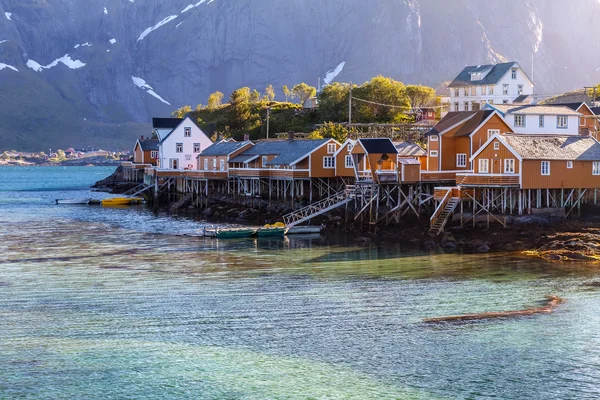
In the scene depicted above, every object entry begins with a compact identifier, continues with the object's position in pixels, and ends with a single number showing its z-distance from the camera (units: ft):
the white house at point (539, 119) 201.26
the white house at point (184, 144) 305.94
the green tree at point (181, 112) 508.45
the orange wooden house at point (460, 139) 195.93
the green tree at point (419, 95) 373.40
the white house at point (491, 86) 332.39
